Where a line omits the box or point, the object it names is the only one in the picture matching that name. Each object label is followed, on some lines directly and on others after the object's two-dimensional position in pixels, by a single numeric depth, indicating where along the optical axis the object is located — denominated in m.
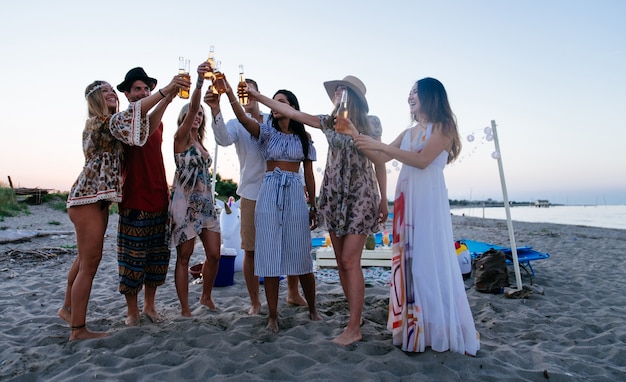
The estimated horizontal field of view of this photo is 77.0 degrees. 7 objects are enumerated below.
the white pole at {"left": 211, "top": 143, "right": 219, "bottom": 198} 5.70
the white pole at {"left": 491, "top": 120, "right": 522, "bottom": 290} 4.38
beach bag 4.63
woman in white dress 2.64
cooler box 4.79
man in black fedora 3.11
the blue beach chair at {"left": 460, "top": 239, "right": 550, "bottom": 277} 5.29
